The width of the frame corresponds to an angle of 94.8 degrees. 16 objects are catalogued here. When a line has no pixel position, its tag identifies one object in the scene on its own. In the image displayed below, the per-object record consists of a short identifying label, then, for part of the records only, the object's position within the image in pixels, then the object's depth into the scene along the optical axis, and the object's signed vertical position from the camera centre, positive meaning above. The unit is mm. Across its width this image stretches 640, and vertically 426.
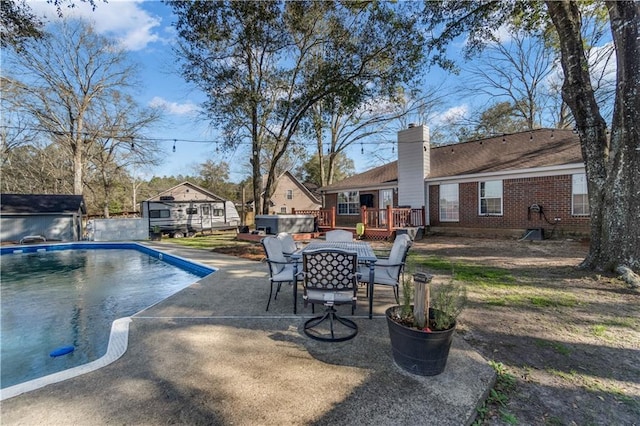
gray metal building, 16109 -63
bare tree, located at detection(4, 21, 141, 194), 17938 +8866
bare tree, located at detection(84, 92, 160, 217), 21178 +5881
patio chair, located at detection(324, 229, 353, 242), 6270 -493
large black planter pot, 2348 -1119
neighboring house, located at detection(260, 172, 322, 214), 30672 +1945
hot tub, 13288 -439
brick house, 10070 +1174
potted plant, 2365 -968
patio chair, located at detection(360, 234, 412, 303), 3965 -782
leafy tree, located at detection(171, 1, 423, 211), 9992 +6011
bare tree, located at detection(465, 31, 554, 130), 18531 +8776
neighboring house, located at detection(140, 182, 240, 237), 20109 +248
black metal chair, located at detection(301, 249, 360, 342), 3240 -755
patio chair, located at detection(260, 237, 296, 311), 4176 -722
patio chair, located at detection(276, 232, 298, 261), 5018 -547
